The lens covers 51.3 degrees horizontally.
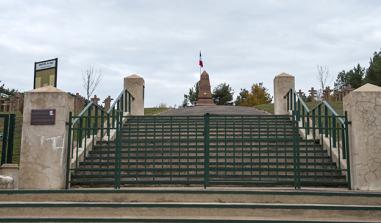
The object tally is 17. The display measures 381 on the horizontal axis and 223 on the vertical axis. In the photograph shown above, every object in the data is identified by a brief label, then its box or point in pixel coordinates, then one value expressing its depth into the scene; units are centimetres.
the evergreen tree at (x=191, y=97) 5325
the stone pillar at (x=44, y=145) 786
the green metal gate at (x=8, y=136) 901
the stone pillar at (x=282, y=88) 1443
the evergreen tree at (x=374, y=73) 4091
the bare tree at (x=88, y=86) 5058
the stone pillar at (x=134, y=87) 1497
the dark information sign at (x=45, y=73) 1209
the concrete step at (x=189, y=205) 612
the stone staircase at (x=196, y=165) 805
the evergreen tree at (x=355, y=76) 4889
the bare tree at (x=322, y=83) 5706
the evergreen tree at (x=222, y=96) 5154
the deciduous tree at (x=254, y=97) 5406
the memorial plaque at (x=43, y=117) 809
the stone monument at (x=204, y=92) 3278
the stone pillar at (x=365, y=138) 763
